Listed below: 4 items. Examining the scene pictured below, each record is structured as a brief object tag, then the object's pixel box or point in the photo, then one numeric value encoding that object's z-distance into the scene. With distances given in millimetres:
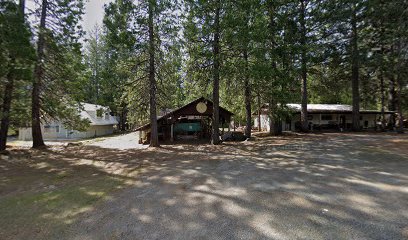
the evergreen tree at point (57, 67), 14828
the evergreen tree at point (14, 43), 9062
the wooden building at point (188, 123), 19750
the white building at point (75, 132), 30500
